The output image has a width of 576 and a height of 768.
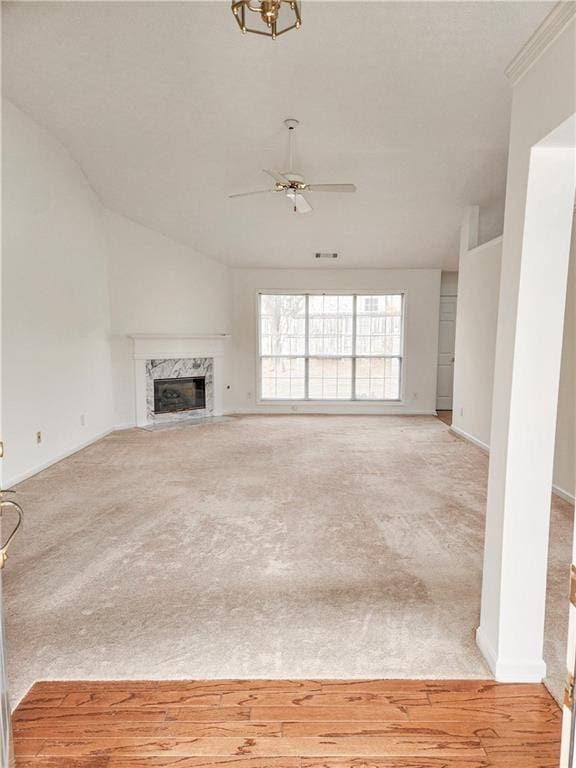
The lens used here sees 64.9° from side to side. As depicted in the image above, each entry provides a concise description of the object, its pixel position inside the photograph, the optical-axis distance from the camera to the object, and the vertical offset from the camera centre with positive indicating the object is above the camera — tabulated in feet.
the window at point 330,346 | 26.22 -0.95
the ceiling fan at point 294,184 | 12.96 +4.19
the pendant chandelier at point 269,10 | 6.08 +4.51
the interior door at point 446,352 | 27.25 -1.28
